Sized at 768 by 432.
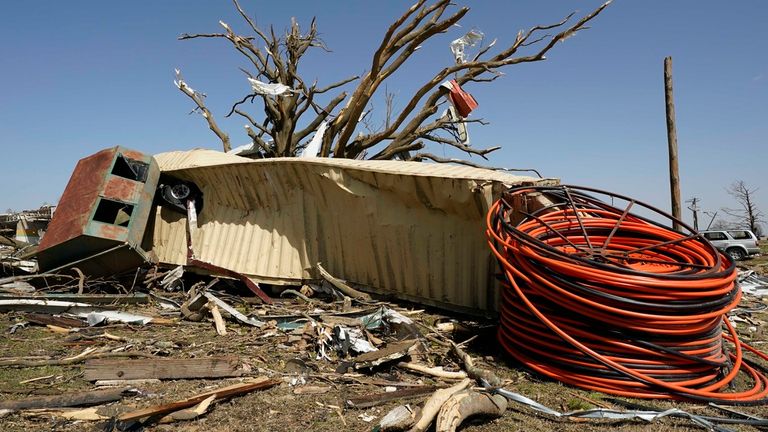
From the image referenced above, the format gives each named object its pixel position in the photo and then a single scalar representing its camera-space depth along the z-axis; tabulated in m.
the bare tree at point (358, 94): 14.20
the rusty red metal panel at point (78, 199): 8.11
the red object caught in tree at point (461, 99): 14.04
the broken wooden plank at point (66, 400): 4.00
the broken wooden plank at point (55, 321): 6.88
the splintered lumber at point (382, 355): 5.04
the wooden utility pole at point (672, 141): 11.48
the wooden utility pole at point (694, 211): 35.81
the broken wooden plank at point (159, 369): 4.68
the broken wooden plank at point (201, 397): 3.69
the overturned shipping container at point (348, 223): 7.09
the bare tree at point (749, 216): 38.54
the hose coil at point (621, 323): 4.58
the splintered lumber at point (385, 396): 4.23
